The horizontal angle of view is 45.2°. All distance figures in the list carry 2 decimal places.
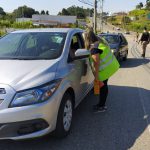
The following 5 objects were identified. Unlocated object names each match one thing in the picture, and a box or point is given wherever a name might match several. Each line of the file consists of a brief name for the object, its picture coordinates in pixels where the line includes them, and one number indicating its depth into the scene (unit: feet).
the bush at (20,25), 127.20
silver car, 7.69
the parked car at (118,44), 26.99
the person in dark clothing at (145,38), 34.17
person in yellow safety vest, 11.23
